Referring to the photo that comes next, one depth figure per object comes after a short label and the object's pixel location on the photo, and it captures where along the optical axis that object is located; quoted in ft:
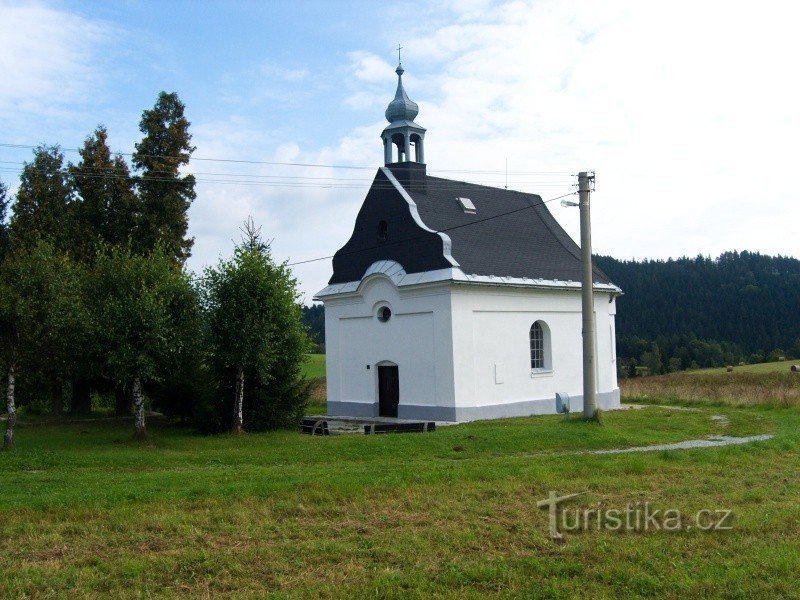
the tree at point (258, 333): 63.98
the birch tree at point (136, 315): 59.47
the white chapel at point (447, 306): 77.56
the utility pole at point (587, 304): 61.82
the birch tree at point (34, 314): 53.62
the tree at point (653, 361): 219.45
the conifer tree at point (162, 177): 87.10
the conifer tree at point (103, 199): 86.07
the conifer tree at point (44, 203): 85.10
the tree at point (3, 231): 84.67
